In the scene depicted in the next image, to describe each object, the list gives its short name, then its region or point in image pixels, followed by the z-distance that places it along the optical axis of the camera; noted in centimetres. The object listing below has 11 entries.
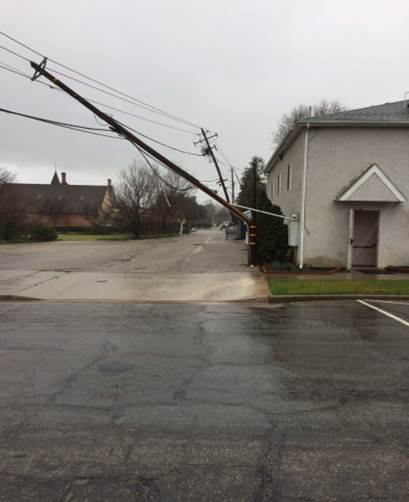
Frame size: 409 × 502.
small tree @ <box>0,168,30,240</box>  3653
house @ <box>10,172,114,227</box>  6875
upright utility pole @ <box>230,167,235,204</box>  4500
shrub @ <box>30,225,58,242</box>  3744
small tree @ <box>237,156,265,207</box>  5708
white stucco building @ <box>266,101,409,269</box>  1421
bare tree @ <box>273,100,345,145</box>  6041
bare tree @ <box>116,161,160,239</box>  4544
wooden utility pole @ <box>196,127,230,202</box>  3090
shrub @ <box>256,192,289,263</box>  1642
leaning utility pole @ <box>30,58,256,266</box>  1341
